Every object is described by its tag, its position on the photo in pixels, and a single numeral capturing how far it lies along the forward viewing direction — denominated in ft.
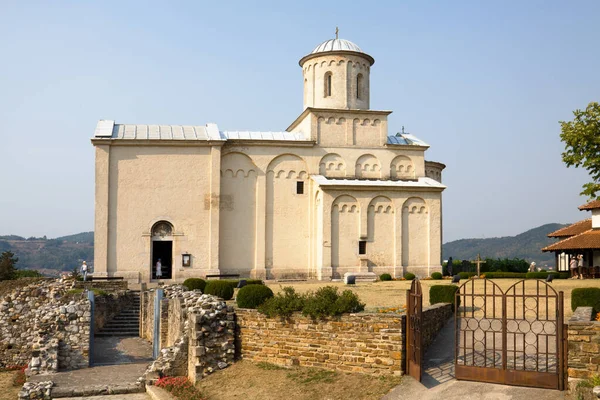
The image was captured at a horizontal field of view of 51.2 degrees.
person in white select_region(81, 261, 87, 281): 94.51
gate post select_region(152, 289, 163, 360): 61.00
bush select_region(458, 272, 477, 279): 94.78
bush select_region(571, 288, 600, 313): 45.09
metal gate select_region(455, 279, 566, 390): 32.07
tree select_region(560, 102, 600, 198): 54.13
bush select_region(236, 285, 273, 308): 48.44
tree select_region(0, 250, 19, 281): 118.73
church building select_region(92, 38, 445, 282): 104.42
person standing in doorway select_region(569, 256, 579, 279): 104.17
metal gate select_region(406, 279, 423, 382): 35.74
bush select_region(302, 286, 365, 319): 40.19
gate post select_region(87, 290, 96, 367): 57.16
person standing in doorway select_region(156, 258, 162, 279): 103.04
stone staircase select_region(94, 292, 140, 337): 77.40
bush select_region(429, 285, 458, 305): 55.06
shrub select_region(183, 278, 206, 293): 77.91
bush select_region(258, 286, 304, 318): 42.45
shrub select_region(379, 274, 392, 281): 100.83
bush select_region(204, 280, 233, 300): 65.98
